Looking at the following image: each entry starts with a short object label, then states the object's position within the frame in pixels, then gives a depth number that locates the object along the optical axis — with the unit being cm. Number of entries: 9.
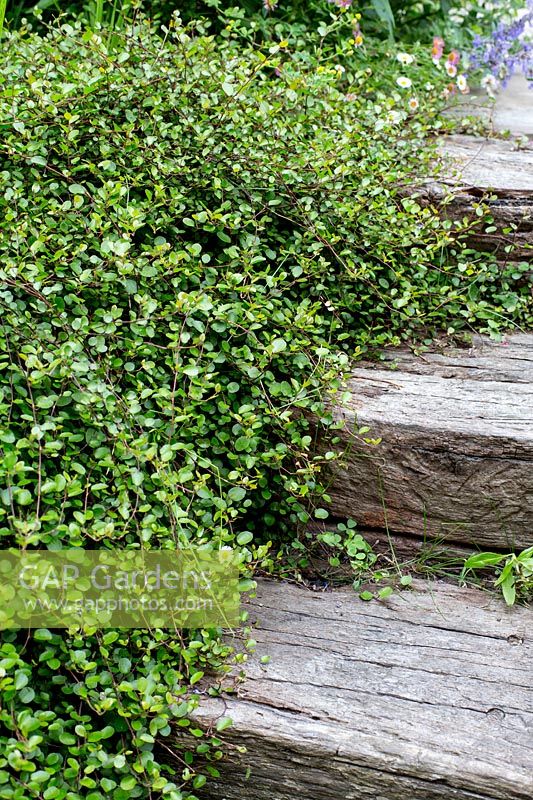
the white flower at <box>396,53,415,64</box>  309
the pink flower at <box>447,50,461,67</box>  327
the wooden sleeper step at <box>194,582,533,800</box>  144
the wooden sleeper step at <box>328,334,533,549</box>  191
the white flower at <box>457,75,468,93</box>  312
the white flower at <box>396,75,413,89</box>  290
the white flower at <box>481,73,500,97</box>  351
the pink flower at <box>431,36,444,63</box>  323
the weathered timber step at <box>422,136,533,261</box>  248
